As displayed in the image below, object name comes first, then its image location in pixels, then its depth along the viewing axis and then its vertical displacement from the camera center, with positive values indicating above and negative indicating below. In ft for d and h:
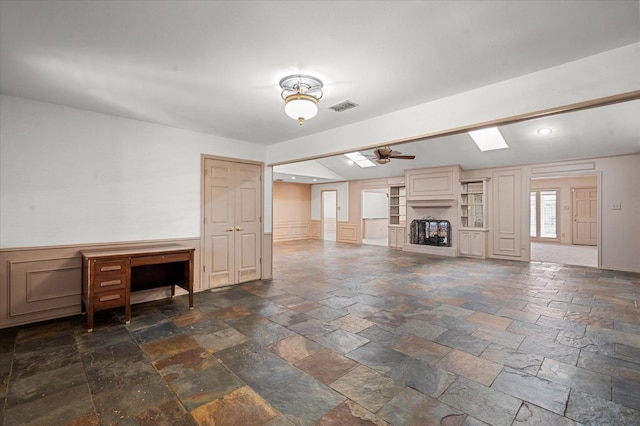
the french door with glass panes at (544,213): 35.19 -0.03
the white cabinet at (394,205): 33.09 +0.82
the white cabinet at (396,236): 31.65 -2.55
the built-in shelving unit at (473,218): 26.03 -0.50
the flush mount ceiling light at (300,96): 8.64 +3.36
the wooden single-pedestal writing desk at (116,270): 10.27 -2.13
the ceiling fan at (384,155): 20.08 +4.05
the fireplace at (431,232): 27.91 -1.91
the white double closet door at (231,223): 15.49 -0.58
